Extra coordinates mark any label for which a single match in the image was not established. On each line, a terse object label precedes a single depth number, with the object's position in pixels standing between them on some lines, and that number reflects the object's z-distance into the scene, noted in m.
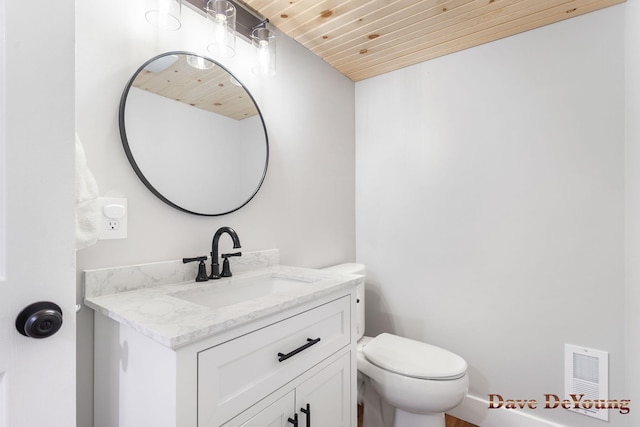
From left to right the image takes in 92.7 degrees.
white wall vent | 1.44
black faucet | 1.23
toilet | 1.32
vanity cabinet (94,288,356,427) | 0.70
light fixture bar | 1.45
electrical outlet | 1.00
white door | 0.51
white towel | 0.82
